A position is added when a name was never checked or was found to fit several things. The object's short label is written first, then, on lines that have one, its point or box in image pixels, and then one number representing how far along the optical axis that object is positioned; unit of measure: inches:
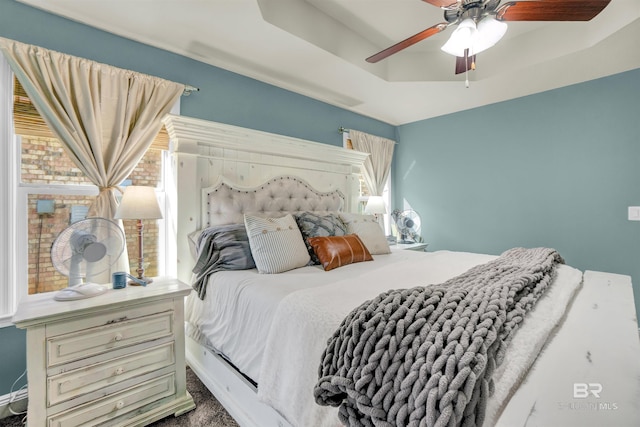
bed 27.0
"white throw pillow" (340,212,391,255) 95.2
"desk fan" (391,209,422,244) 142.5
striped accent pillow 70.2
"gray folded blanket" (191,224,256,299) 71.8
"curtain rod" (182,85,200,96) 85.0
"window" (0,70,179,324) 64.0
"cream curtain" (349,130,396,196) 139.6
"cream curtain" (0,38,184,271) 64.1
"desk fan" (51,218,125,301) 56.8
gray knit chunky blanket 24.6
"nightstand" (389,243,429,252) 128.8
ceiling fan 52.8
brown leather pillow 76.5
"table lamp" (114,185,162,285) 66.8
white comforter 37.5
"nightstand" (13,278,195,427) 49.0
